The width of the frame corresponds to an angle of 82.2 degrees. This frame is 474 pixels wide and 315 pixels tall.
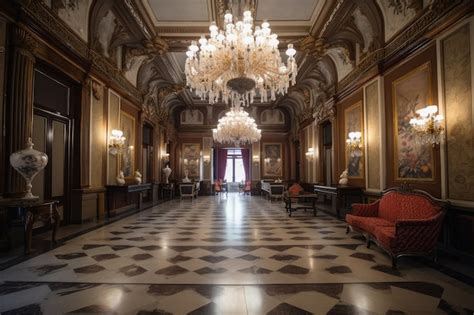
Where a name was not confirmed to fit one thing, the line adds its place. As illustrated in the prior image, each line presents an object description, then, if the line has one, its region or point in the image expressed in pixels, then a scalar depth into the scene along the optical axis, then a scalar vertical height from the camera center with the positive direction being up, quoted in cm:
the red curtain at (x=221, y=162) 1692 +32
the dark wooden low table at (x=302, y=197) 741 -87
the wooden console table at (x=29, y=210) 352 -59
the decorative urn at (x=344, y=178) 732 -31
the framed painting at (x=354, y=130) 692 +90
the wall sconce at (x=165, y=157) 1272 +51
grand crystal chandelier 502 +207
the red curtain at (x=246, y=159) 1667 +49
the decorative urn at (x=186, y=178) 1392 -55
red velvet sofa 329 -80
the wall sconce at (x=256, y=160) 1556 +40
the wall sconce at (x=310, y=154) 1126 +53
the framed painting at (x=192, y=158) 1525 +53
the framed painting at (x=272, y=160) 1557 +39
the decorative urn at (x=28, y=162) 360 +8
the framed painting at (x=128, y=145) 796 +70
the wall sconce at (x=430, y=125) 404 +62
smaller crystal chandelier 986 +148
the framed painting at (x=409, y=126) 448 +76
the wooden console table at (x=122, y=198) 688 -89
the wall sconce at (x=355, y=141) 693 +66
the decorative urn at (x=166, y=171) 1258 -16
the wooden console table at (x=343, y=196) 665 -74
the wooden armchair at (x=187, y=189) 1241 -99
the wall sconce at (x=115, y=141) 705 +69
